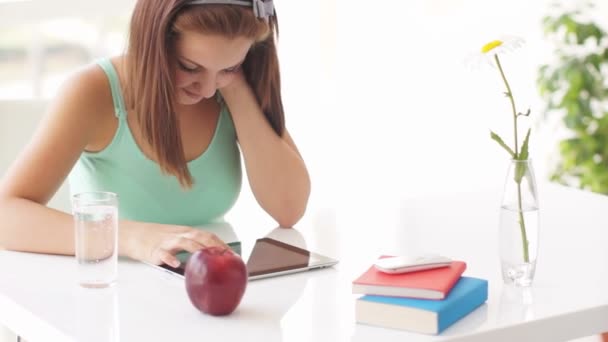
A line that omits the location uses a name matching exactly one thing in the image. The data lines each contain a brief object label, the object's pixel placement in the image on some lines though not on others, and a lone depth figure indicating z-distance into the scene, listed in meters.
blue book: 1.70
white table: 1.72
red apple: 1.75
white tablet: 1.96
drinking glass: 1.88
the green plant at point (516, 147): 1.82
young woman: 2.12
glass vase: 1.89
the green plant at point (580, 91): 4.15
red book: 1.74
